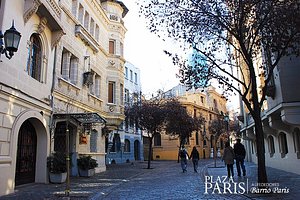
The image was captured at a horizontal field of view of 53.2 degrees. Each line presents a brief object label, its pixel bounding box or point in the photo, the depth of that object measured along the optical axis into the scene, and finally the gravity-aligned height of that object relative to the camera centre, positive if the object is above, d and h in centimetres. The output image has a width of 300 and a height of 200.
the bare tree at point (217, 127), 5456 +370
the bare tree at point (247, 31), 1059 +434
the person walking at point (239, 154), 1578 -35
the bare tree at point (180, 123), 3447 +312
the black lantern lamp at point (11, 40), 807 +296
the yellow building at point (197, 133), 5341 +286
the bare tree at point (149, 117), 2783 +289
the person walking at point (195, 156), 2178 -59
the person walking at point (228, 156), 1549 -44
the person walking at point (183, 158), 2142 -70
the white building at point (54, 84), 1086 +335
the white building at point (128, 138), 3781 +154
